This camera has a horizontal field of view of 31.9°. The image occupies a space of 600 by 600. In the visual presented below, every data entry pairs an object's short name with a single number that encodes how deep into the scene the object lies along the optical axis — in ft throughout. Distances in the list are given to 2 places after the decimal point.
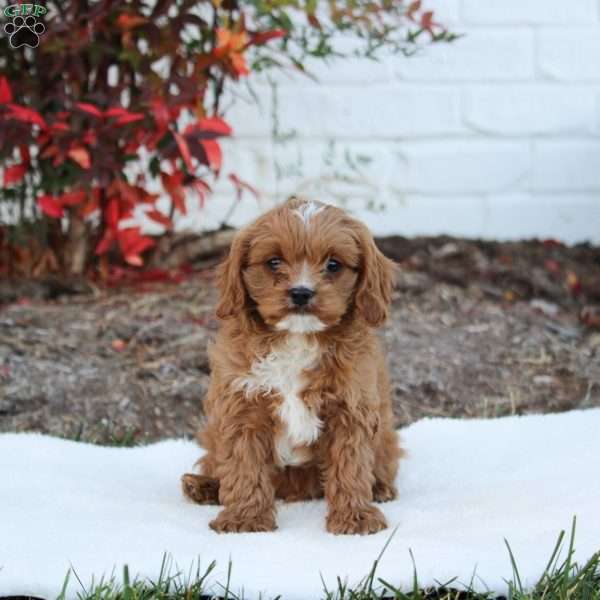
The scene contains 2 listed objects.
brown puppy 10.49
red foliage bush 16.66
